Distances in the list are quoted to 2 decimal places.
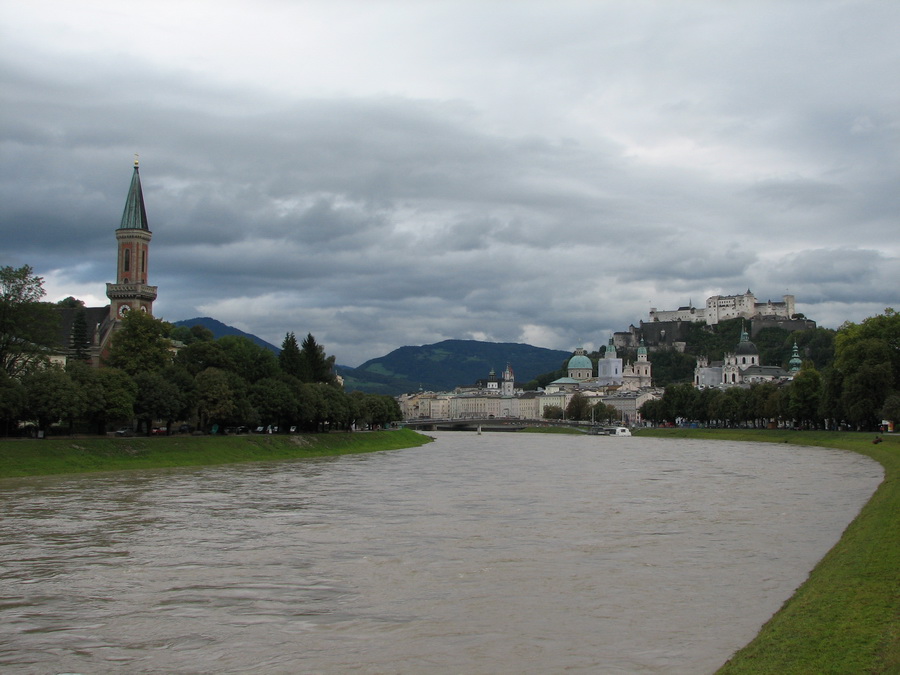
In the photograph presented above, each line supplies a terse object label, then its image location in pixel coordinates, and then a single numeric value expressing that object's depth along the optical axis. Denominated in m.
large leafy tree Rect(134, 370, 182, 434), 60.97
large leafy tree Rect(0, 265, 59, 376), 58.84
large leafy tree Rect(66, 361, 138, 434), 56.12
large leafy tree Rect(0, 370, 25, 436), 50.94
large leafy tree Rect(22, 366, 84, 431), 52.44
